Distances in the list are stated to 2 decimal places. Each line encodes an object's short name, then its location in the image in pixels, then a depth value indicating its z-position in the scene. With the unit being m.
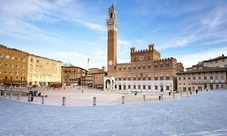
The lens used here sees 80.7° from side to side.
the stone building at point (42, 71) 56.01
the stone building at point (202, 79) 42.39
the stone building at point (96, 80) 67.88
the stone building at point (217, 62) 54.66
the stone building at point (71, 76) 79.28
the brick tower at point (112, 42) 64.56
